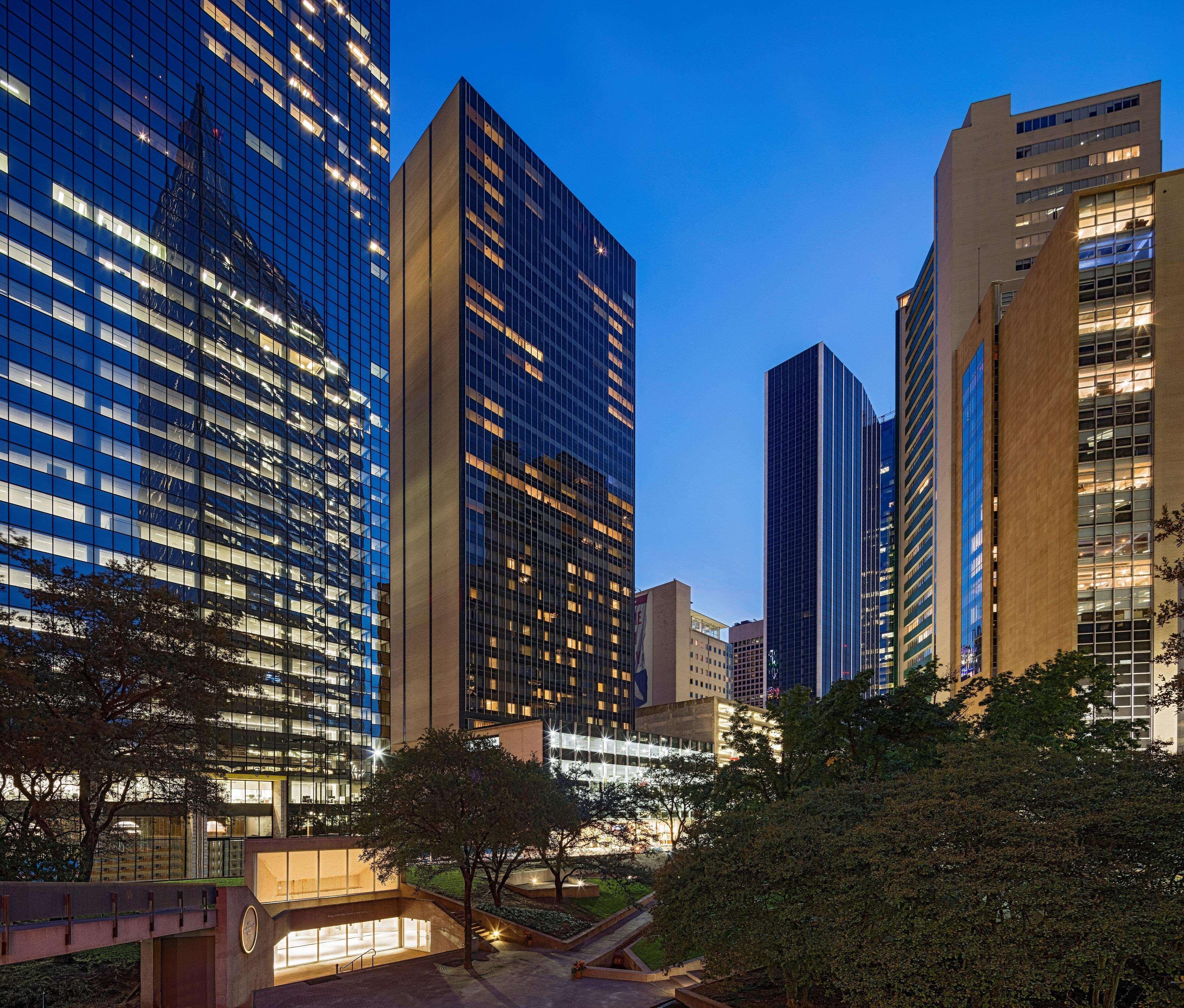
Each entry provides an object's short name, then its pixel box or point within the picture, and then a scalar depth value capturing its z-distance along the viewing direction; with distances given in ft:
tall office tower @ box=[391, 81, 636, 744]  424.87
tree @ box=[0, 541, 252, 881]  91.71
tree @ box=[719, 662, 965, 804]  111.34
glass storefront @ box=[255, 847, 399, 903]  131.64
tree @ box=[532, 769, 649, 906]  158.71
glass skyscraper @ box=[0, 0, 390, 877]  238.07
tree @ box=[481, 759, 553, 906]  130.00
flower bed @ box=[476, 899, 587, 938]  142.41
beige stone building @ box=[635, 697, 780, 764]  520.42
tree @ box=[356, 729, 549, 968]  124.57
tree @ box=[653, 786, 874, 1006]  70.49
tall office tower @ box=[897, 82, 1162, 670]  349.82
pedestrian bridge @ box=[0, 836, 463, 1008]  67.00
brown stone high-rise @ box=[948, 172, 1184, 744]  223.51
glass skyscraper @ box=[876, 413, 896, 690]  565.12
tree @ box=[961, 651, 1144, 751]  110.42
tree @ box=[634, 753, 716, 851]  128.88
